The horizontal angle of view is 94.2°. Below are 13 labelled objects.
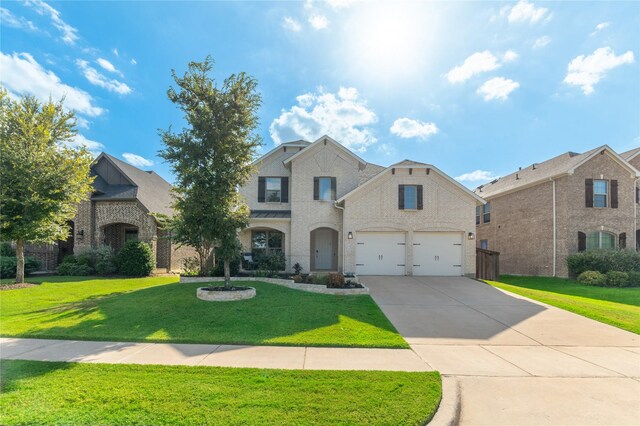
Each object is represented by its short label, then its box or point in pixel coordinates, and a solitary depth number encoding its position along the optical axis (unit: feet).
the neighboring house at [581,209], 57.72
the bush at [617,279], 47.42
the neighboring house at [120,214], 57.98
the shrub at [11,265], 51.13
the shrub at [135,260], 53.21
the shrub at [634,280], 48.11
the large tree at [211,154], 33.42
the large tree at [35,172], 40.32
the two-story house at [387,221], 52.39
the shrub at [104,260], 53.66
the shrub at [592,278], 49.16
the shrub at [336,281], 37.55
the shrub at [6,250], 57.00
